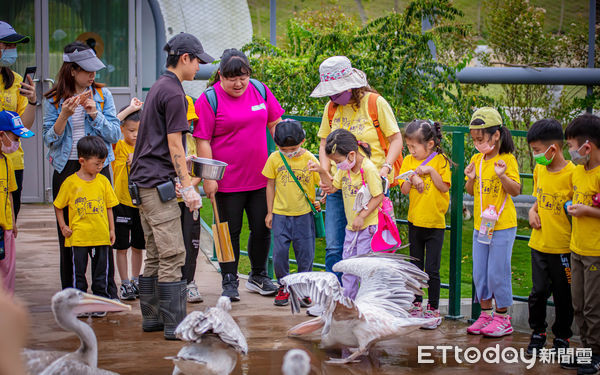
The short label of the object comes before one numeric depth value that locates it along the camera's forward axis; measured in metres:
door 10.04
